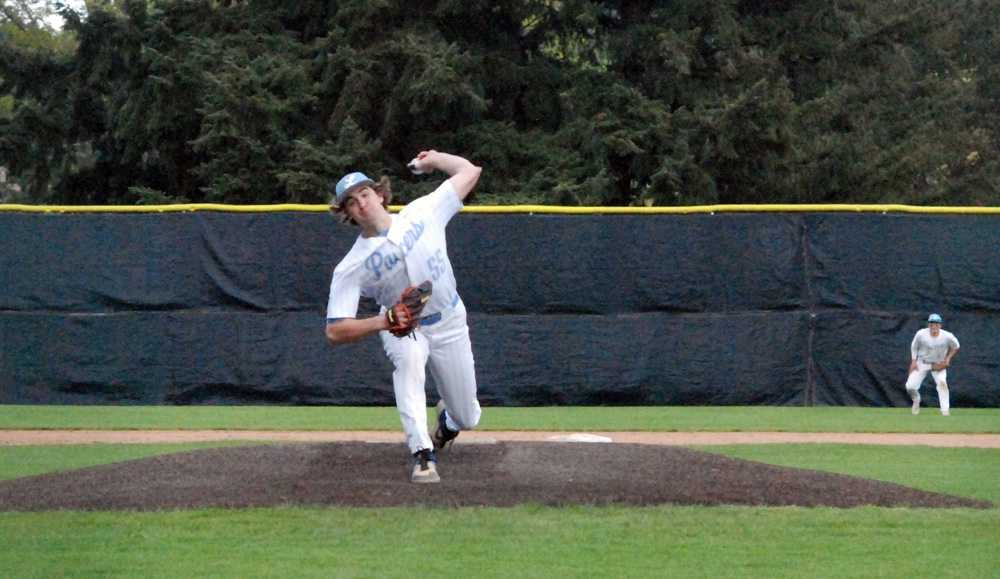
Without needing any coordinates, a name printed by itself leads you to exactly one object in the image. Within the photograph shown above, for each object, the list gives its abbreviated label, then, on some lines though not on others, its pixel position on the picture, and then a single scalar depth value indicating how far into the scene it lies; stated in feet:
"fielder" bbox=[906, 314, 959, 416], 103.55
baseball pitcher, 51.72
